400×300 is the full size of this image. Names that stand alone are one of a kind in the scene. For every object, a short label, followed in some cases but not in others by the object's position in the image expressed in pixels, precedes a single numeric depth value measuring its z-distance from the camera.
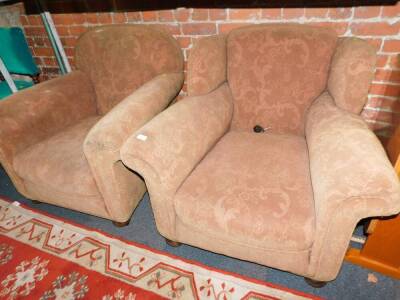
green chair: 1.88
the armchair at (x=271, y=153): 0.91
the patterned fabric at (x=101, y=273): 1.21
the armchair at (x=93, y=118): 1.25
